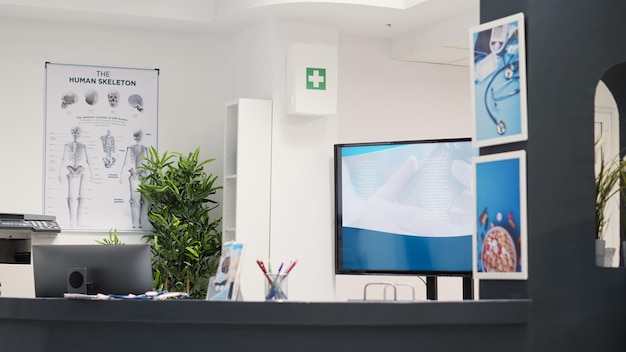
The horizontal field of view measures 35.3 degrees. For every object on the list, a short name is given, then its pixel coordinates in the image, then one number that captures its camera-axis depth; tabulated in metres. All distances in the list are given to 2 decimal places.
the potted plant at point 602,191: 4.72
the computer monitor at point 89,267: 4.59
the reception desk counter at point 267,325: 3.98
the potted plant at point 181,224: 7.91
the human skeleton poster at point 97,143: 8.10
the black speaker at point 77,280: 4.38
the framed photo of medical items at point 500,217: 4.38
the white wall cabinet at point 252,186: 7.78
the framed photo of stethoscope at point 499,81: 4.43
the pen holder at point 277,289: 4.45
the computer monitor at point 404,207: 7.59
